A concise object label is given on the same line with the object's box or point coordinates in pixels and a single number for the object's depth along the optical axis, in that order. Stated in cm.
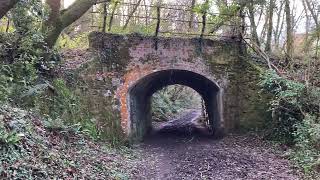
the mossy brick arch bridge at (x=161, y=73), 800
